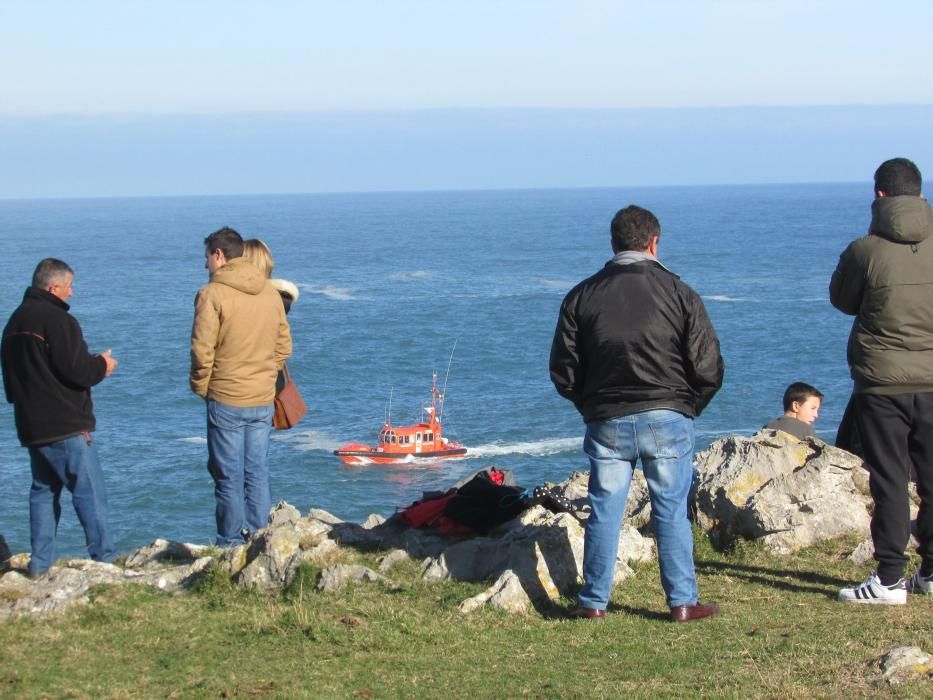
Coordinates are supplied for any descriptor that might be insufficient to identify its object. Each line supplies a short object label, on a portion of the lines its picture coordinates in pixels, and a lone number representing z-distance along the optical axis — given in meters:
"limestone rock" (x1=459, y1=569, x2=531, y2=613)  14.04
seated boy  19.48
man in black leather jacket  12.88
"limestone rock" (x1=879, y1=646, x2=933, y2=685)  11.18
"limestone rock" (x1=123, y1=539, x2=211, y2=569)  18.55
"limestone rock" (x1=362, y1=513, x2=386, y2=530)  20.23
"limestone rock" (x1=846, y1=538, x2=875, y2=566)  15.89
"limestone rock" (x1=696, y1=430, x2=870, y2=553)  16.90
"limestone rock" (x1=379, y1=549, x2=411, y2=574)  16.27
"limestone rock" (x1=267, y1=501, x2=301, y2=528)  20.00
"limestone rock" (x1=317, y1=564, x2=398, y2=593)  15.05
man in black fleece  16.11
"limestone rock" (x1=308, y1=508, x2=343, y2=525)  20.62
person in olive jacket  13.26
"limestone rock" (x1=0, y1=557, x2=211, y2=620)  14.97
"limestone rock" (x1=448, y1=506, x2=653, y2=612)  14.28
